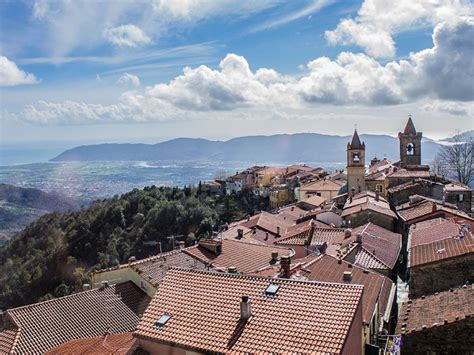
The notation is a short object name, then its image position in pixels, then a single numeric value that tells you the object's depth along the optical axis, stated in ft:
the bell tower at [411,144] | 216.04
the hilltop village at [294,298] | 40.96
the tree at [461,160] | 206.08
